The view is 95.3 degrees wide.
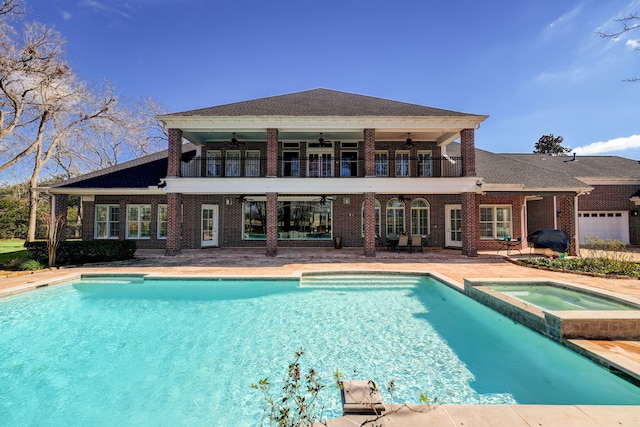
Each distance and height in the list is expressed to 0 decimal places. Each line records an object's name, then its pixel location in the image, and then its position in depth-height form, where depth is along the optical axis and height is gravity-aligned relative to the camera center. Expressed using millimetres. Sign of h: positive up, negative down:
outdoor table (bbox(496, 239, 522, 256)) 15896 -1193
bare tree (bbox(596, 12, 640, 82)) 9141 +6301
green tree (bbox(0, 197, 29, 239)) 24844 +312
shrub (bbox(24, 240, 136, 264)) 11836 -1282
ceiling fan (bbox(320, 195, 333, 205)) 17047 +1376
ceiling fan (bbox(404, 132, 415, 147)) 15594 +4396
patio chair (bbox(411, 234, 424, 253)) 15002 -947
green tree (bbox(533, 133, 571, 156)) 44719 +12026
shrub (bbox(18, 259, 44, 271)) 10930 -1700
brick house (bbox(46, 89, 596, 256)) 14133 +1841
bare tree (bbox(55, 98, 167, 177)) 25433 +7994
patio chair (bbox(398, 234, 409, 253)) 14992 -927
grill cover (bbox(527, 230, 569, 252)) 13133 -757
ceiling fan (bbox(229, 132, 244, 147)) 15319 +4387
